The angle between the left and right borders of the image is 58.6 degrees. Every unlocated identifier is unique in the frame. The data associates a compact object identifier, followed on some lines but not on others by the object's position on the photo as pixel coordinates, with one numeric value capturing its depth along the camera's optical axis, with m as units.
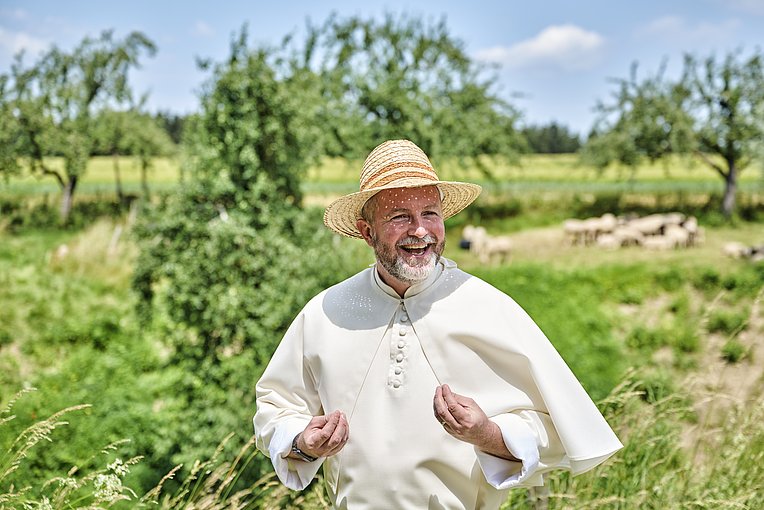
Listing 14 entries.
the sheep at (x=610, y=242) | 16.44
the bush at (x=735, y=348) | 9.73
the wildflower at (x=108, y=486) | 2.19
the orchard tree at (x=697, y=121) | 20.05
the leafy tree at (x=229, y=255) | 5.27
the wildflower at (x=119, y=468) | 2.23
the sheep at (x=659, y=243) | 15.86
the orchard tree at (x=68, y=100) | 19.45
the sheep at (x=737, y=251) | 14.47
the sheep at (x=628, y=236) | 16.69
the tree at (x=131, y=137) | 22.81
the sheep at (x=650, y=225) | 17.27
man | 2.00
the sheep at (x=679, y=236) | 16.23
